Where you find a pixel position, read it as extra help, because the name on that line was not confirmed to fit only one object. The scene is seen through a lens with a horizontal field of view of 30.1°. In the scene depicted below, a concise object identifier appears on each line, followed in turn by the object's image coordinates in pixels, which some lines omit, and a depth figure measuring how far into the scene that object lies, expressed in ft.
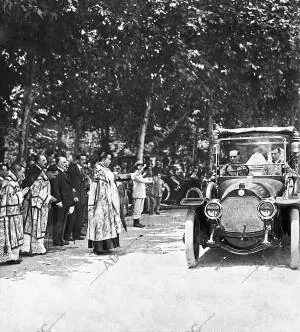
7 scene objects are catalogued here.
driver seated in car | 31.18
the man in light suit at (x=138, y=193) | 44.39
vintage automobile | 26.27
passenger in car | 30.81
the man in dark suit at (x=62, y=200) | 34.14
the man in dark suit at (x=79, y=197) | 36.52
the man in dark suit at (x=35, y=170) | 31.27
